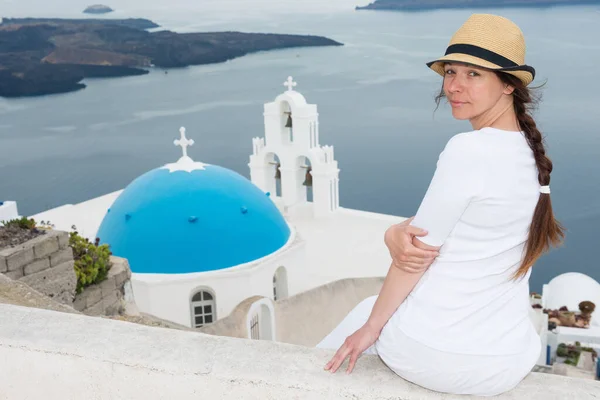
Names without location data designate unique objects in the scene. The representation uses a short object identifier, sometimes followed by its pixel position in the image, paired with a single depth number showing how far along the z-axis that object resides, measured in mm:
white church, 12828
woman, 2461
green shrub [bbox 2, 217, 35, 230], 7405
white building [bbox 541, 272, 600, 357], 18328
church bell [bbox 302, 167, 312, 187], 20125
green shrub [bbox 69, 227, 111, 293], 7965
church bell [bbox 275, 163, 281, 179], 20270
